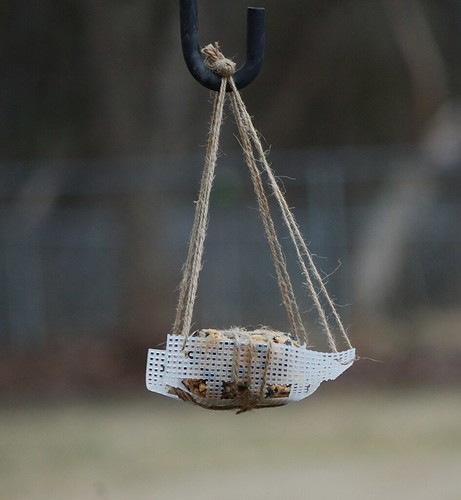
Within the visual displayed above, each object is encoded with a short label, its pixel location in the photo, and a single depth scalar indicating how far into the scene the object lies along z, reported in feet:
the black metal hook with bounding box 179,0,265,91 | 27.12
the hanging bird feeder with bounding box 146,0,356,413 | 28.30
